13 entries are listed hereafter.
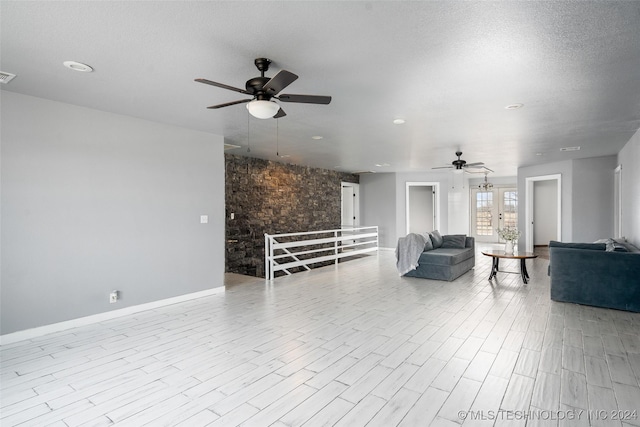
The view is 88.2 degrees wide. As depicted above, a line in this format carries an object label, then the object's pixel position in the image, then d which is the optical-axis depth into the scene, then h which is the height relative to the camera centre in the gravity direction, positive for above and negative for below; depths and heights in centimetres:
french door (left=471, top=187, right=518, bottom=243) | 1213 +7
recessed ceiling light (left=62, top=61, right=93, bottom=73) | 267 +121
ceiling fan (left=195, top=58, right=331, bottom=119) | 256 +93
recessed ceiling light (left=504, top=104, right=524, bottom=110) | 371 +122
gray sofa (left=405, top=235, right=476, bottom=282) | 591 -95
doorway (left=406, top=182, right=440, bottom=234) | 1180 +14
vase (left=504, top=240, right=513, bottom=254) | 598 -62
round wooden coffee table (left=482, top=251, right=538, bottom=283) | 568 -77
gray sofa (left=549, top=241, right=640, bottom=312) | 406 -82
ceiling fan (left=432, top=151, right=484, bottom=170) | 653 +97
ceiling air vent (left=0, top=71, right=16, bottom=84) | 285 +120
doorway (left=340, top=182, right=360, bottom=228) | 1102 +27
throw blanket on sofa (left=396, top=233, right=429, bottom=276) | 623 -74
